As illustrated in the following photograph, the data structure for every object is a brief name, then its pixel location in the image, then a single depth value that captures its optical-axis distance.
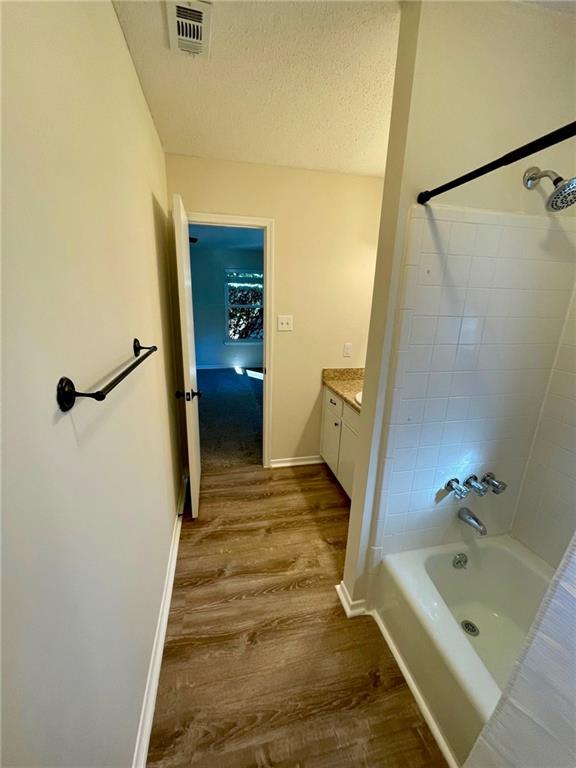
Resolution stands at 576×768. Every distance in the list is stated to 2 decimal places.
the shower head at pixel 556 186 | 0.96
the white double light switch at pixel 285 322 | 2.47
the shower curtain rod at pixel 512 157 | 0.68
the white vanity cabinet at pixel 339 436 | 2.19
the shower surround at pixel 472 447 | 1.12
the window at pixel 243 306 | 6.28
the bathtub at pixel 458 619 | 1.02
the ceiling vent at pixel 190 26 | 1.02
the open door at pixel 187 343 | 1.73
